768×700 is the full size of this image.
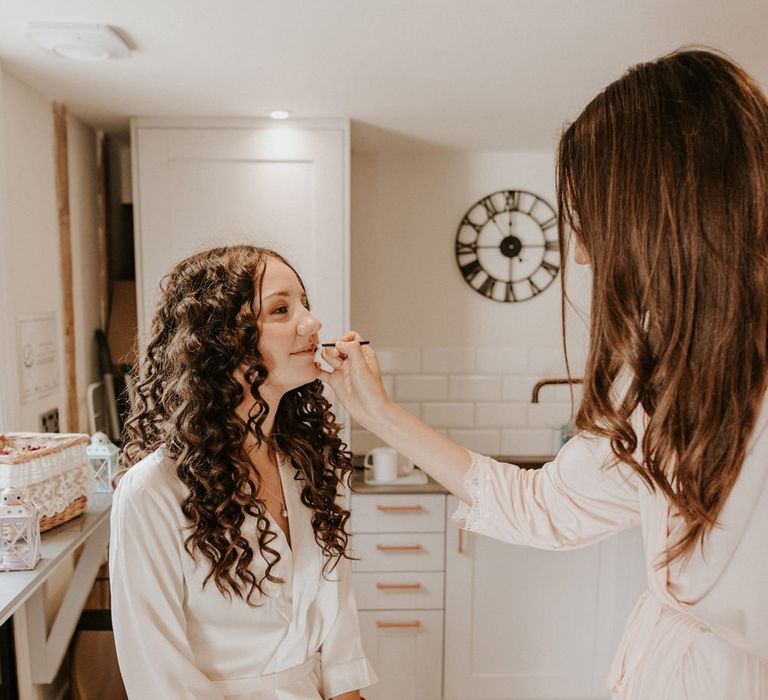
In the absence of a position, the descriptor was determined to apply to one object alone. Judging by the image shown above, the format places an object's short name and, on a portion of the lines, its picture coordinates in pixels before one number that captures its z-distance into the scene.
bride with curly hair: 1.21
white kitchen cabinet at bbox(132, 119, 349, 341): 2.59
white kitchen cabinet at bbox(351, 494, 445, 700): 2.72
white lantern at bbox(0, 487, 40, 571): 1.50
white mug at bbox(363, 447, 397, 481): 2.81
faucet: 2.98
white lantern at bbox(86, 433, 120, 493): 2.12
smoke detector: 1.66
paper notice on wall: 2.10
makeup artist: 0.82
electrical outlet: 2.26
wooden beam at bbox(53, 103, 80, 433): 2.42
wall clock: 3.19
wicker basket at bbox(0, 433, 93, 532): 1.61
